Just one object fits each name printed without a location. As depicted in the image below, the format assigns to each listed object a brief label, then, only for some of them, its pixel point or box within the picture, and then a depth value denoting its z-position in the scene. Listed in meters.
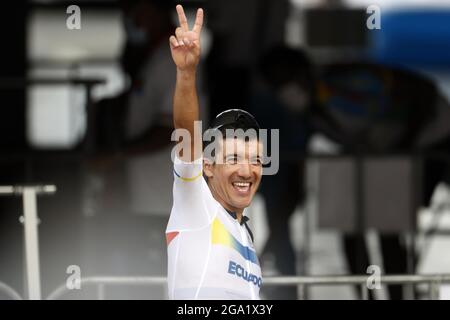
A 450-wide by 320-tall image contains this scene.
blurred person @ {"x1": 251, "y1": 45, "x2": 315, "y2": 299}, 12.95
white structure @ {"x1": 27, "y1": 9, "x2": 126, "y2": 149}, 12.71
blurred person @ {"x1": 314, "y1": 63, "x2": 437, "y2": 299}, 13.13
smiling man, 7.85
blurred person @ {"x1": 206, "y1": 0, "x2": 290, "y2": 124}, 12.84
